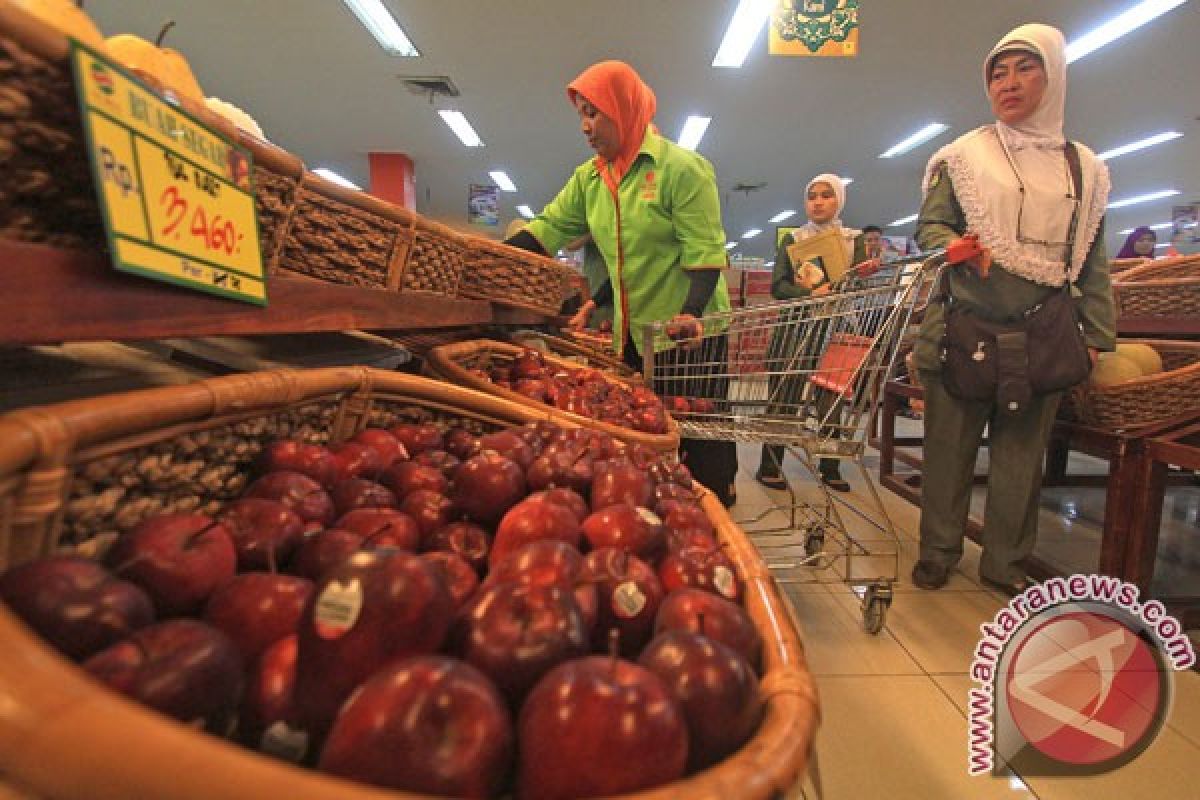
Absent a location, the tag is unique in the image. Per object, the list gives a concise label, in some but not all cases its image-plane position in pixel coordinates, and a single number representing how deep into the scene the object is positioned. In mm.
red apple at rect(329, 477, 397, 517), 852
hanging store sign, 3416
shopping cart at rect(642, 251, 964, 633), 1843
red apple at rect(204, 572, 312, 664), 543
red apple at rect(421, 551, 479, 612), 677
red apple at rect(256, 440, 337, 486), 856
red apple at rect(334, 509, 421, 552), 762
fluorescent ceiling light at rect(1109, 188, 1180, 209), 11156
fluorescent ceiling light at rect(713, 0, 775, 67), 5184
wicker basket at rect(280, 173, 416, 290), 1030
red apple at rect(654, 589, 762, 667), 601
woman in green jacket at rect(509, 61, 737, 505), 2375
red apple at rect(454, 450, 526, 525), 892
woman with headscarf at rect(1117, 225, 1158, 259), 5180
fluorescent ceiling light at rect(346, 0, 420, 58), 5449
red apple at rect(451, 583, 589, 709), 502
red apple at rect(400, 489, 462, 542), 869
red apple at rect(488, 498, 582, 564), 785
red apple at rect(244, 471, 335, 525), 781
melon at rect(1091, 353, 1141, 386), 2178
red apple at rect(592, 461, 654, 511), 924
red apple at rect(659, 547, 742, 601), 720
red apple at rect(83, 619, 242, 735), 402
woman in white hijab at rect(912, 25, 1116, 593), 2029
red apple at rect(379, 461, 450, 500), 949
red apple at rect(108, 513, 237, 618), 569
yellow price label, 551
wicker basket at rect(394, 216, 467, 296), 1416
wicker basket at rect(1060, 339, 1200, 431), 1933
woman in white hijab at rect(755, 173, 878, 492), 3424
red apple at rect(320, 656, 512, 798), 389
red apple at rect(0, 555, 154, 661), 438
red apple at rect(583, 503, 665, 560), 789
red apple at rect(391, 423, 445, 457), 1150
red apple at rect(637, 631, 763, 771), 481
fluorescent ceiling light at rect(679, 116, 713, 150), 8211
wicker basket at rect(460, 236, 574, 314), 1967
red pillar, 10609
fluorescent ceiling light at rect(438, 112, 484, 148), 8479
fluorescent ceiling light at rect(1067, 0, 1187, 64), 4941
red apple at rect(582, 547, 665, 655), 642
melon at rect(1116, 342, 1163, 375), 2271
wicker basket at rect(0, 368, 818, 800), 309
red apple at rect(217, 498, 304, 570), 684
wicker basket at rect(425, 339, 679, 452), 1513
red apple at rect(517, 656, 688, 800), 411
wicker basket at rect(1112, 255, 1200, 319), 2650
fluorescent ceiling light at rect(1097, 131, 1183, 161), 8133
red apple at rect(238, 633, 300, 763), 457
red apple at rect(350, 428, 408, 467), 1043
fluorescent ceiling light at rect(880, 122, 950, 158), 8258
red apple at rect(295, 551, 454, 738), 475
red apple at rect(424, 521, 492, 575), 793
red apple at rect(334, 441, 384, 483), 954
